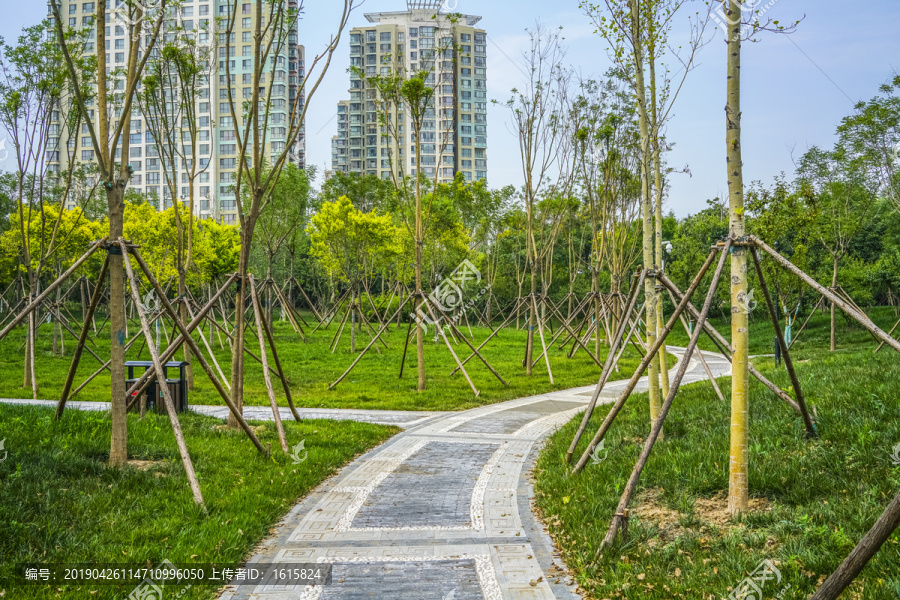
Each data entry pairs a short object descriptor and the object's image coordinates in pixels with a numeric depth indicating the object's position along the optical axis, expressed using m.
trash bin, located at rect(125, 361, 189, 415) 9.74
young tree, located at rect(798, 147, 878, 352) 22.64
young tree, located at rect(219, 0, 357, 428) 8.79
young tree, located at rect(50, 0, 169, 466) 6.52
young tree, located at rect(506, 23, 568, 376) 16.77
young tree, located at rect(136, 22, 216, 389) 12.55
